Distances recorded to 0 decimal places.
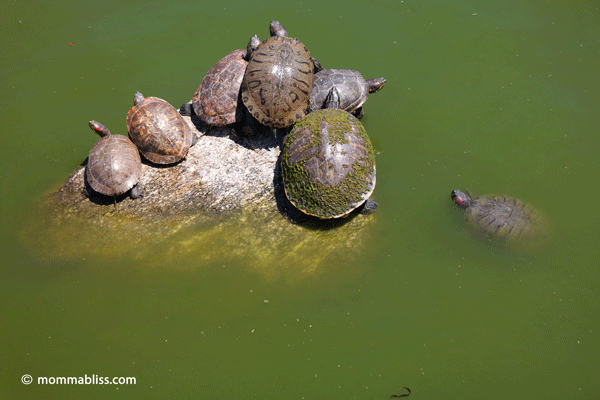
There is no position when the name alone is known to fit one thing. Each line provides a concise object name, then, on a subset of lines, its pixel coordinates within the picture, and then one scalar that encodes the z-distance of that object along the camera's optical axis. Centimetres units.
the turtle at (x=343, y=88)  503
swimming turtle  438
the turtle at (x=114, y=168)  464
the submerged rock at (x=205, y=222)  445
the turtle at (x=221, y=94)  506
